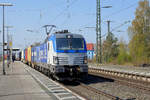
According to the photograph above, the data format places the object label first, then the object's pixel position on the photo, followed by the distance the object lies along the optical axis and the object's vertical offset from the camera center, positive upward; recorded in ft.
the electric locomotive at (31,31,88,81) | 54.29 -0.68
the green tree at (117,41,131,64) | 150.18 -2.53
